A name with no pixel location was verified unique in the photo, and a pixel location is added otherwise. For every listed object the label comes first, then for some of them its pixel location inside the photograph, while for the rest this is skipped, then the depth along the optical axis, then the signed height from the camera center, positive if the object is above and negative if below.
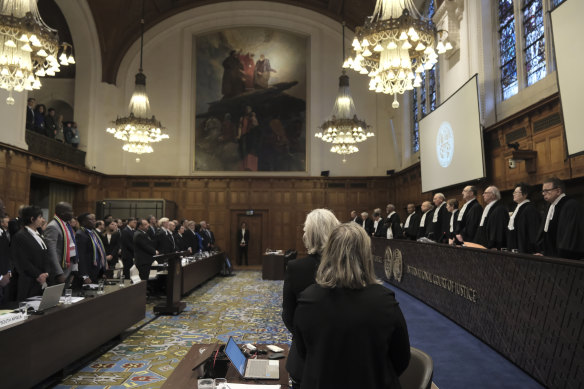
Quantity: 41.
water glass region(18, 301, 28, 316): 3.27 -0.62
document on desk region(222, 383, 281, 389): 2.16 -0.83
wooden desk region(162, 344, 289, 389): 2.22 -0.83
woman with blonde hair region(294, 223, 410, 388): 1.46 -0.35
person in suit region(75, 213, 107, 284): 5.62 -0.27
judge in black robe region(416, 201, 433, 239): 7.94 +0.15
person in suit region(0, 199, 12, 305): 4.26 -0.30
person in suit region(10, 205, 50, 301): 4.29 -0.27
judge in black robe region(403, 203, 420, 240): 9.12 +0.06
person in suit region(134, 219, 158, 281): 7.65 -0.41
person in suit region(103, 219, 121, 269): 8.41 -0.28
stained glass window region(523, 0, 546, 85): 6.96 +3.22
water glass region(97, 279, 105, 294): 4.54 -0.64
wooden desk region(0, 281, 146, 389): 2.97 -0.93
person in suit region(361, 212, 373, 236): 11.77 +0.15
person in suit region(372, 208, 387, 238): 10.56 +0.03
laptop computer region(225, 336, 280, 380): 2.32 -0.82
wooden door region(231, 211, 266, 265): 15.82 -0.14
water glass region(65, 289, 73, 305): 3.88 -0.64
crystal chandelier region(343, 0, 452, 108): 5.27 +2.44
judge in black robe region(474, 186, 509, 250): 5.60 +0.07
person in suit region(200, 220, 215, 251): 13.13 -0.24
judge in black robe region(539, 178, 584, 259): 4.44 +0.01
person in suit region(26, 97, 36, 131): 11.51 +3.29
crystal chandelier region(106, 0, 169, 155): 9.82 +2.66
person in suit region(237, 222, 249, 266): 15.16 -0.47
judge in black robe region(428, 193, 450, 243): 7.25 +0.10
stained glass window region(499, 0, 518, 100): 7.85 +3.48
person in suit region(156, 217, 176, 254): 9.00 -0.22
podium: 6.59 -0.99
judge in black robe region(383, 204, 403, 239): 9.77 +0.05
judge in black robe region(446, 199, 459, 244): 6.69 +0.15
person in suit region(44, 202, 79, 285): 4.81 -0.16
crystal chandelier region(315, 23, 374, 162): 9.59 +2.59
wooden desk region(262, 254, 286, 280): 11.37 -1.03
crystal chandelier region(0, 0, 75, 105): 5.41 +2.57
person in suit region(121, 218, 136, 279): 8.32 -0.28
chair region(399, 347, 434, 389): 1.75 -0.64
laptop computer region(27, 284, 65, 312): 3.43 -0.58
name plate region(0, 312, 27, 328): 2.93 -0.64
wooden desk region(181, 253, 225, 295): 8.07 -0.96
